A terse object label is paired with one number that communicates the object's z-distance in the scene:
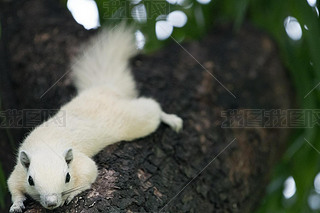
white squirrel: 2.27
